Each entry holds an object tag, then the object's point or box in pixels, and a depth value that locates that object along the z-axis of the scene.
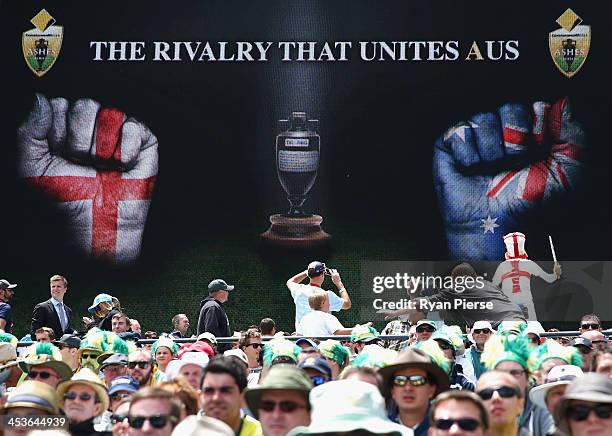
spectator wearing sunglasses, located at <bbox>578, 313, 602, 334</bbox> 24.81
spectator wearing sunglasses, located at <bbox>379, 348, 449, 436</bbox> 13.10
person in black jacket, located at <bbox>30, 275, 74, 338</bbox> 25.66
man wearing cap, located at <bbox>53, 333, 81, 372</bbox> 20.91
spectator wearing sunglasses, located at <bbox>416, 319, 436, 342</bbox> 20.87
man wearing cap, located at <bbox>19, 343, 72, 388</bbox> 16.62
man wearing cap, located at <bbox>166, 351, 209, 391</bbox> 15.98
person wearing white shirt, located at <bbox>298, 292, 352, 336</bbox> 23.69
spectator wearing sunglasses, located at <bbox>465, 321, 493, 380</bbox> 20.46
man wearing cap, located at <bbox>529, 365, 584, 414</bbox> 13.43
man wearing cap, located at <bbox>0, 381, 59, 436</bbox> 12.45
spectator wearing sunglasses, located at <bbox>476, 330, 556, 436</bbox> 13.69
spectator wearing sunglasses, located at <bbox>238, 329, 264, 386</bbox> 22.33
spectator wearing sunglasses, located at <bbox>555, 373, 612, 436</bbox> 11.22
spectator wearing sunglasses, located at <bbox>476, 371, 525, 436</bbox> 12.31
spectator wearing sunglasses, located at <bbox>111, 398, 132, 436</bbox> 12.65
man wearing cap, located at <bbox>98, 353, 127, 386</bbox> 18.11
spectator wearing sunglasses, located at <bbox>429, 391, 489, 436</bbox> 10.45
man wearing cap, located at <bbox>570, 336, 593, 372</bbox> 17.86
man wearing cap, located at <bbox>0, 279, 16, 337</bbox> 26.77
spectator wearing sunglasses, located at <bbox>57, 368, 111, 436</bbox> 13.89
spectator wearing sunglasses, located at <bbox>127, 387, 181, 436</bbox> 11.41
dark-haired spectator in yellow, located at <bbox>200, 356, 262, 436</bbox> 12.55
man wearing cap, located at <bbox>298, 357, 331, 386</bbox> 14.15
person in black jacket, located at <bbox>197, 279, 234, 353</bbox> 24.87
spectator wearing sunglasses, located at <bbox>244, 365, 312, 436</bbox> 11.95
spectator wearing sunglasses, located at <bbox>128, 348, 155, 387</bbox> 18.16
